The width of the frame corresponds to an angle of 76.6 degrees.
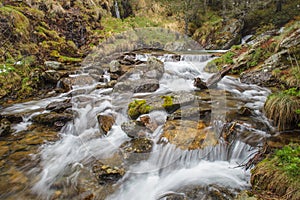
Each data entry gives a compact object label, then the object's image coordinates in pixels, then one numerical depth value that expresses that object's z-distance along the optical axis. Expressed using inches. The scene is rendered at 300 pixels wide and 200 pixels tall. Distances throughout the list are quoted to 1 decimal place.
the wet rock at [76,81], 325.4
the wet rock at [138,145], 155.6
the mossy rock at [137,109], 203.5
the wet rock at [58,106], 238.3
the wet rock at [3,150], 165.2
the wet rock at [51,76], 324.5
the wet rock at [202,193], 112.5
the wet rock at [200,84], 277.1
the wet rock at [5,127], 193.3
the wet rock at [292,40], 276.7
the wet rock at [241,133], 148.3
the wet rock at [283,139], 139.2
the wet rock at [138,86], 295.9
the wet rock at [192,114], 183.8
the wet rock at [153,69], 358.0
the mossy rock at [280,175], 90.7
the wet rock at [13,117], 222.2
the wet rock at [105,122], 195.0
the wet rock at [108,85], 320.6
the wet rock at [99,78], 356.6
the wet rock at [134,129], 173.2
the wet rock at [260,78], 286.7
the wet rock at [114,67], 368.5
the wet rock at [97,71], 383.5
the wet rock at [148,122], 177.9
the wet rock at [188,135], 151.3
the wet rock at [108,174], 130.7
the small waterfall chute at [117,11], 836.0
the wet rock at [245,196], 96.5
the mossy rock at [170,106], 204.8
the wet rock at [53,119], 213.8
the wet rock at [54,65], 370.1
